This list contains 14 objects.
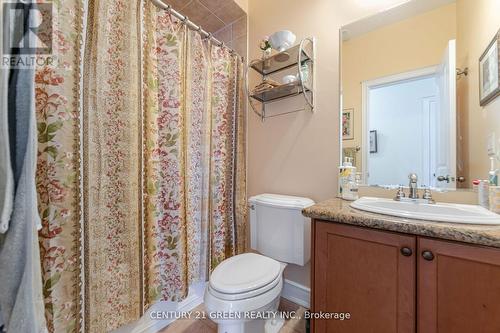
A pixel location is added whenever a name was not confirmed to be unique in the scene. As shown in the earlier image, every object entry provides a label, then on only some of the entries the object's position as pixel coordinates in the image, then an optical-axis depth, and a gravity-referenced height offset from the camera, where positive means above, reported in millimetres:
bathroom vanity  614 -365
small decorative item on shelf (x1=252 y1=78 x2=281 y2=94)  1453 +566
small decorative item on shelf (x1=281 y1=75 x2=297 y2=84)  1375 +588
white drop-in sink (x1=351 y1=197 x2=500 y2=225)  696 -174
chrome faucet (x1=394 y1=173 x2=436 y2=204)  987 -134
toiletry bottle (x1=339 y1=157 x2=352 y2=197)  1195 -49
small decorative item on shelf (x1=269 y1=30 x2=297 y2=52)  1400 +858
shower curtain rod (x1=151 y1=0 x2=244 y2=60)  1138 +882
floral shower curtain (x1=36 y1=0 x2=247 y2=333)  793 +2
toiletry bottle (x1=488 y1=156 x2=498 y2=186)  849 -32
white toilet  922 -538
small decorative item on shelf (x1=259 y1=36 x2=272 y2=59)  1485 +854
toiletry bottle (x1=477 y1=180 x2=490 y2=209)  879 -115
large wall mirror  962 +372
